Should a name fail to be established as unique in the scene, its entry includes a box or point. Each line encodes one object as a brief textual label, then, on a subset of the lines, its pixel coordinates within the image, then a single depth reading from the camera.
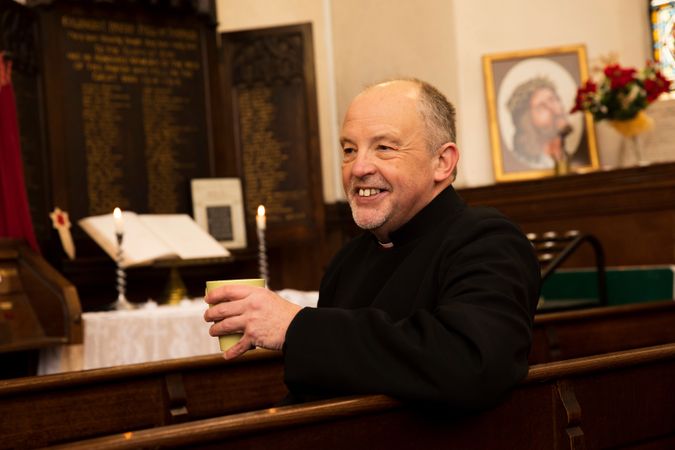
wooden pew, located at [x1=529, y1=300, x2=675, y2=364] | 4.12
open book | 5.33
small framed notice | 6.93
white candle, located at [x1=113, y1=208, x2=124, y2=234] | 4.99
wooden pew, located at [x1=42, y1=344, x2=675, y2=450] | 1.86
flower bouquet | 7.71
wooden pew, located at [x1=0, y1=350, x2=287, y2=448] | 2.66
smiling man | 1.96
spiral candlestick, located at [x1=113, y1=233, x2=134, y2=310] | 5.01
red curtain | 5.36
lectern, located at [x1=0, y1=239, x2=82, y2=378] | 4.64
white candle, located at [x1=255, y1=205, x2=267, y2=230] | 5.35
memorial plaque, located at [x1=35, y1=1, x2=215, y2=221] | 6.63
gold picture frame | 8.58
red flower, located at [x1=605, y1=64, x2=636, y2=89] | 7.70
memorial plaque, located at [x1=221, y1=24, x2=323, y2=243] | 7.55
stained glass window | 8.68
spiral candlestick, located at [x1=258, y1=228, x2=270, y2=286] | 5.32
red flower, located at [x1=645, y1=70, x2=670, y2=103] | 7.68
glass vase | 7.82
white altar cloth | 4.65
